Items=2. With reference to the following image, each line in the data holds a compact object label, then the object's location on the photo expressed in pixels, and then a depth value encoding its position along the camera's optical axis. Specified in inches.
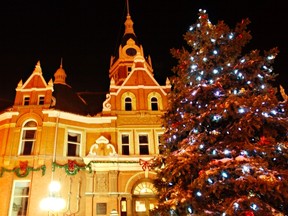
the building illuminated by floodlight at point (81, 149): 757.3
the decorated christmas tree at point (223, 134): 337.4
